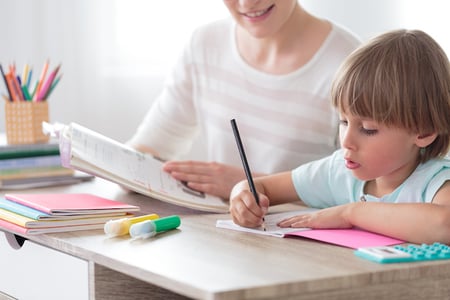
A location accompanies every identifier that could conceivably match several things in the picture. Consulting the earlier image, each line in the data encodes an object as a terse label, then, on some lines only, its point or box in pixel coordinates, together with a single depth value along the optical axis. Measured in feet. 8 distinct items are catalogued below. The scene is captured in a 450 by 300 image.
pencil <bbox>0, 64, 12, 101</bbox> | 8.95
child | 6.76
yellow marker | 6.68
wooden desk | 5.65
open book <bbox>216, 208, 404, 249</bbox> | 6.41
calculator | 6.00
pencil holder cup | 8.83
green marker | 6.62
